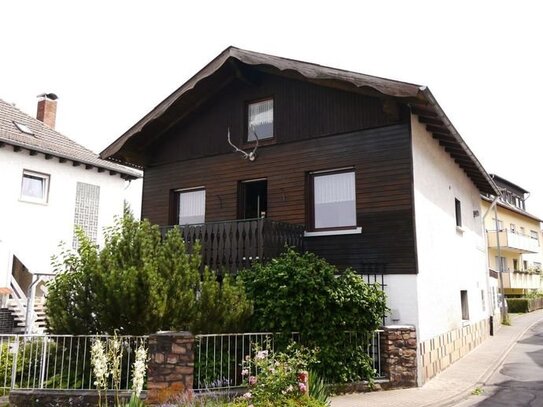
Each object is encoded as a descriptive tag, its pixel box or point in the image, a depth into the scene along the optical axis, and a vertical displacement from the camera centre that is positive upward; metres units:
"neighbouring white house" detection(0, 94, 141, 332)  19.55 +3.95
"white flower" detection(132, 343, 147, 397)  6.36 -1.15
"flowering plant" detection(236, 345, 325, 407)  7.26 -1.49
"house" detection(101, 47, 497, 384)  11.37 +3.01
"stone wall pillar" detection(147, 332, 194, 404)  7.66 -1.27
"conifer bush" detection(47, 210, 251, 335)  8.76 -0.13
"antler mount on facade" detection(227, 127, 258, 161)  13.84 +3.74
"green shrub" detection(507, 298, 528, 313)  32.28 -1.12
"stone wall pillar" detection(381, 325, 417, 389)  10.16 -1.43
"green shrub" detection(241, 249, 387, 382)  9.56 -0.49
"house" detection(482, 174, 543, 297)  33.59 +3.38
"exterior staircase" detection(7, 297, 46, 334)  17.45 -1.17
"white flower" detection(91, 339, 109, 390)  6.35 -1.00
